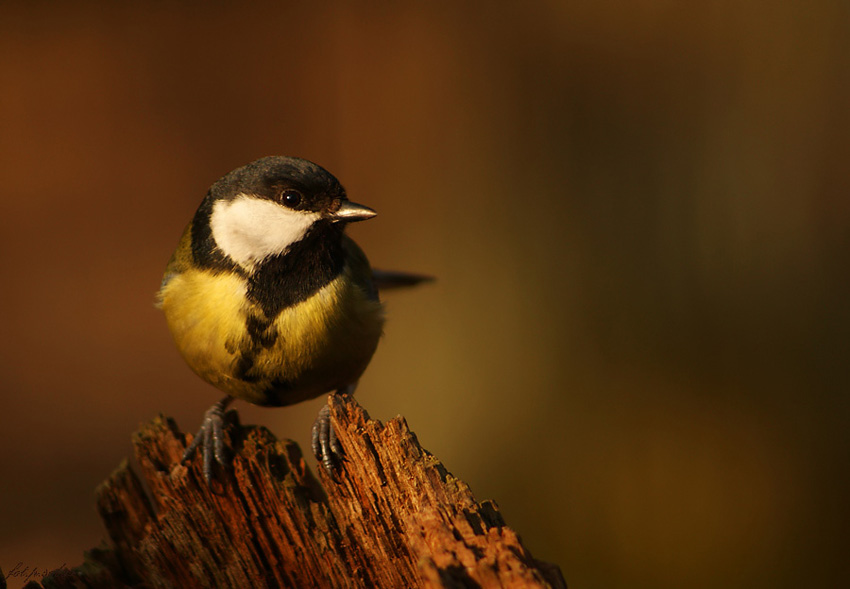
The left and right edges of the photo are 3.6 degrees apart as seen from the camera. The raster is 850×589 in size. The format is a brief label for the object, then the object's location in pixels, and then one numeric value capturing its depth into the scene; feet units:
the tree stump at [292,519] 9.07
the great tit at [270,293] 9.23
